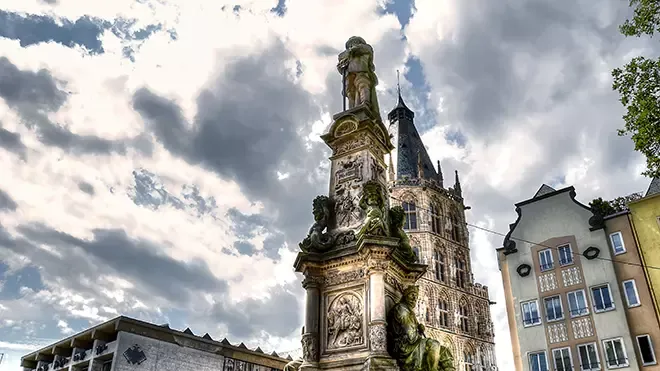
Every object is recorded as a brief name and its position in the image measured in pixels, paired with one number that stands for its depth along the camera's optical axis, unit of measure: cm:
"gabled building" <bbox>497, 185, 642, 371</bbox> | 2405
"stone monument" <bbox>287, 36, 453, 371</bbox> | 980
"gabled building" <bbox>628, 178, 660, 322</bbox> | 2352
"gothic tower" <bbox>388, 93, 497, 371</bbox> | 6112
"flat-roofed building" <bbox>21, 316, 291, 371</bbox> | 2281
